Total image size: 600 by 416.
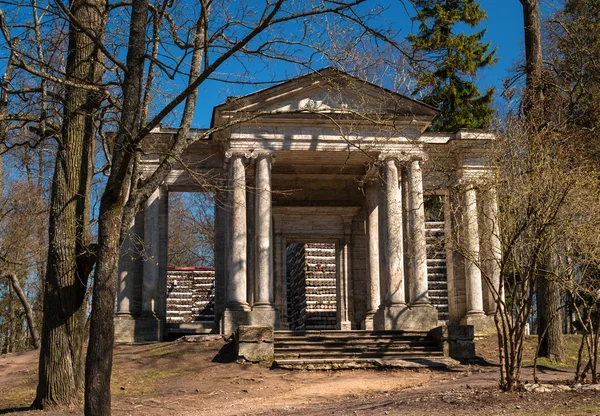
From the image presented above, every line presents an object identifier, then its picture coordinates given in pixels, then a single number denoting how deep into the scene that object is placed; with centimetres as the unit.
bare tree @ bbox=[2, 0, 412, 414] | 977
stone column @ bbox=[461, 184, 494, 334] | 2352
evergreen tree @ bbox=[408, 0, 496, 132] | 3197
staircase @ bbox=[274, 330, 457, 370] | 1736
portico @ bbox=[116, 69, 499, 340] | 2130
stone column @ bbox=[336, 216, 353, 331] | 2583
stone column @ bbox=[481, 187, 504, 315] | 1315
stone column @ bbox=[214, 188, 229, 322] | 2369
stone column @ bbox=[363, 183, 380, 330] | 2447
